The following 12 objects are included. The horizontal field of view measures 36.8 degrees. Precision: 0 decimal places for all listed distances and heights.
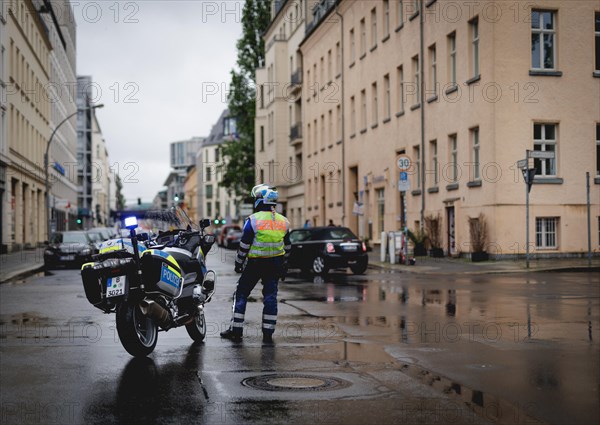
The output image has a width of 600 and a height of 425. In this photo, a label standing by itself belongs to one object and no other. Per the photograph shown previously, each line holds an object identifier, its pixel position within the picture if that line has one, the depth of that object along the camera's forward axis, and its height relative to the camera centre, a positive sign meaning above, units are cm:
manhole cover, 735 -127
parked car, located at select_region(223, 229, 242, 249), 5938 -36
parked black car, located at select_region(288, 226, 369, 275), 2612 -54
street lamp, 4824 +234
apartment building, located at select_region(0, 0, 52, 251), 4616 +670
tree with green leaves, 7062 +1125
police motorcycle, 905 -54
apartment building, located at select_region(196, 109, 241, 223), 13275 +875
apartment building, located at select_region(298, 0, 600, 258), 3039 +418
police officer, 1080 -30
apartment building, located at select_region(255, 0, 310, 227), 6431 +941
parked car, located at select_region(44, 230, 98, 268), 3278 -64
